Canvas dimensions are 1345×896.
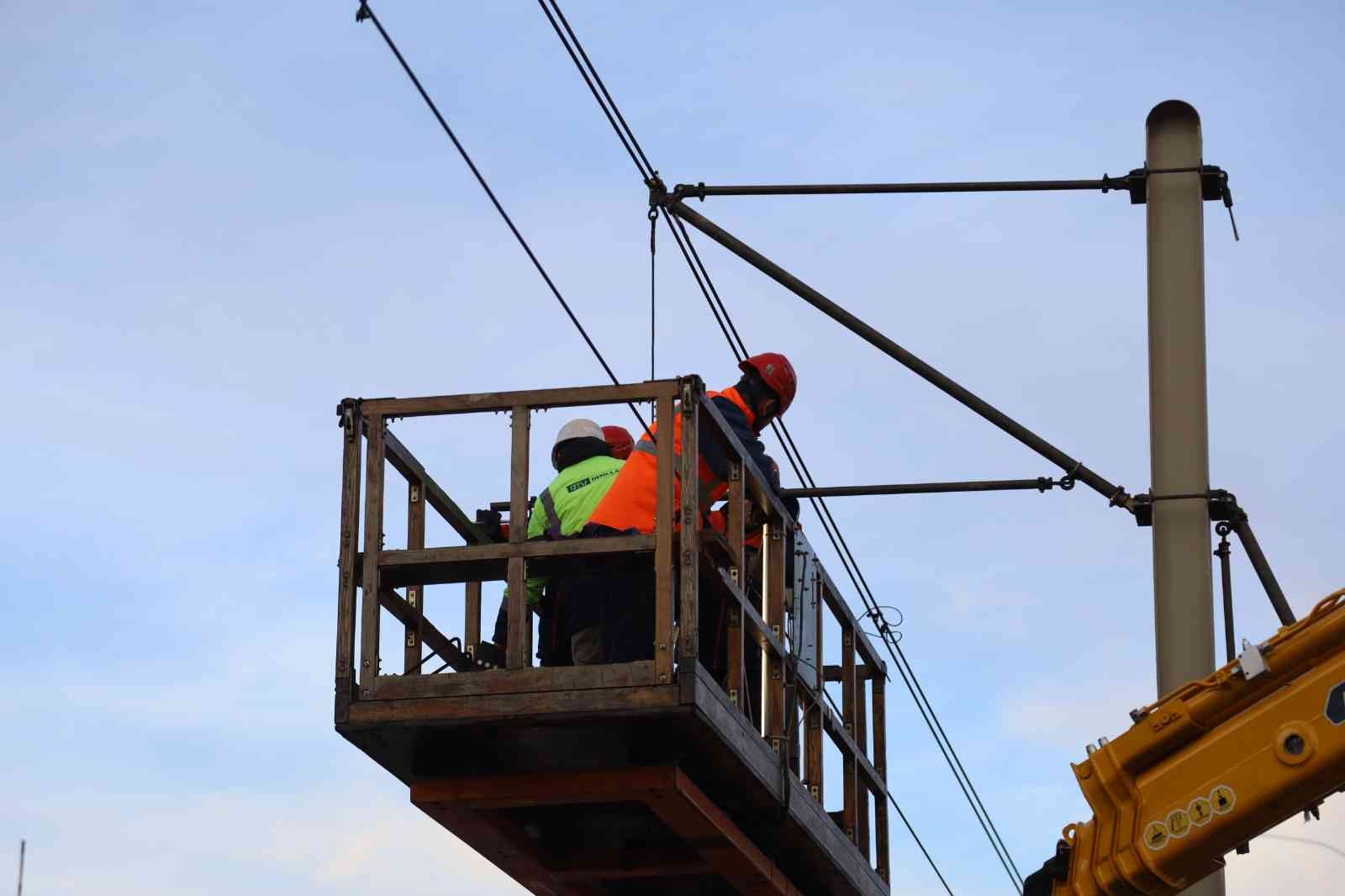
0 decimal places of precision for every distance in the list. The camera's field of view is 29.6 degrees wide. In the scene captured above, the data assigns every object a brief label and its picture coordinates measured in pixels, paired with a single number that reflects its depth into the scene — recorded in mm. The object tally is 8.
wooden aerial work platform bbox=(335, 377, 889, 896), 12250
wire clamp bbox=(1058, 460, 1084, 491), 13766
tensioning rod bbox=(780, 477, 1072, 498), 14250
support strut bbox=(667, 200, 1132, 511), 13688
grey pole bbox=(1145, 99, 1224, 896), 12430
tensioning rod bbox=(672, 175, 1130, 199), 14406
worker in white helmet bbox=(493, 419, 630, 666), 13391
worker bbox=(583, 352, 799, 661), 12898
